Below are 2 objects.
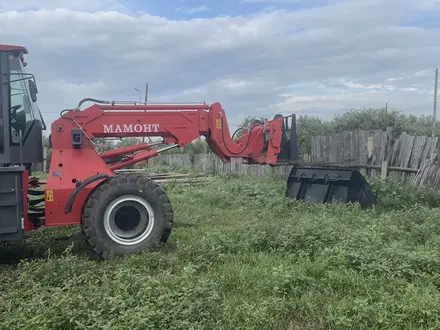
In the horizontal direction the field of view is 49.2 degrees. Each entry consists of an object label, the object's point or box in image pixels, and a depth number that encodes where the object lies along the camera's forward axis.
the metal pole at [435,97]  15.48
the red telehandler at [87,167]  6.55
